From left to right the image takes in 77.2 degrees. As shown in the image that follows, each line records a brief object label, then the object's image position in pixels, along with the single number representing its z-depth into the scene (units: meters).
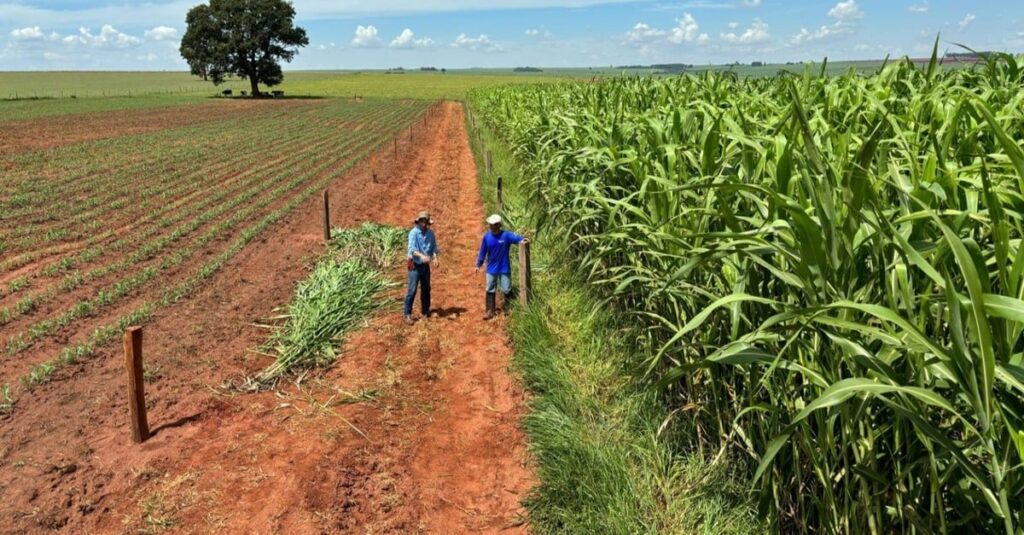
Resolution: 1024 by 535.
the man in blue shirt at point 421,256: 7.61
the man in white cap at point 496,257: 7.75
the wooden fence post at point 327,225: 11.02
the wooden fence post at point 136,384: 4.97
